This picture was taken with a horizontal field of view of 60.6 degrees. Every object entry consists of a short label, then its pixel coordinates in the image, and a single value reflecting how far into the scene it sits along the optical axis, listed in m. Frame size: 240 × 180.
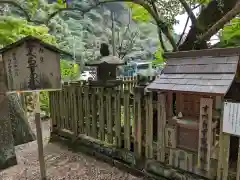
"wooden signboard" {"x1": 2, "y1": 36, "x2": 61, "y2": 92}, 3.57
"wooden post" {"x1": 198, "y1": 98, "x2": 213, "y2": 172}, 3.00
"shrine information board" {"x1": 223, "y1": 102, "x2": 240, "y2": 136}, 2.72
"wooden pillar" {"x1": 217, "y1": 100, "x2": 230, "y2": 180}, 2.91
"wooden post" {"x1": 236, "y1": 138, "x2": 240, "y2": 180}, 2.83
